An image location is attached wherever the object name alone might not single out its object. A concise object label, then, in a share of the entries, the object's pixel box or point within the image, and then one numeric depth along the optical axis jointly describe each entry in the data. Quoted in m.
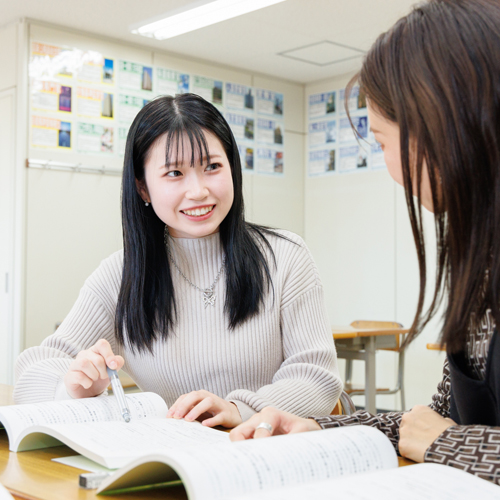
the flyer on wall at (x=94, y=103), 4.49
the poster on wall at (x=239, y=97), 5.31
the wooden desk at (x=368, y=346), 4.11
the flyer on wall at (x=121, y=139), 4.69
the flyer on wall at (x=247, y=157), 5.39
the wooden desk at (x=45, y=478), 0.76
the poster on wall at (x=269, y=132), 5.52
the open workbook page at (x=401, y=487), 0.63
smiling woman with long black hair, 1.51
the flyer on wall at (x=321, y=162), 5.70
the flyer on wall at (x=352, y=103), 5.40
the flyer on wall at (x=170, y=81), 4.91
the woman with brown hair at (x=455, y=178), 0.81
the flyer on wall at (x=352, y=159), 5.48
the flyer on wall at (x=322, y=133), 5.68
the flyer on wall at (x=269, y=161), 5.52
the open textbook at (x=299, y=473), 0.65
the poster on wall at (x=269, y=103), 5.54
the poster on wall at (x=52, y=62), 4.30
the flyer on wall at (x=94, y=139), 4.50
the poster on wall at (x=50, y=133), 4.30
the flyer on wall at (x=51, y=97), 4.30
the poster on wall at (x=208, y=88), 5.12
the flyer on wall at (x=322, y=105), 5.70
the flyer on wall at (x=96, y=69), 4.51
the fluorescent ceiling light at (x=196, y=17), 3.93
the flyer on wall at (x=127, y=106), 4.68
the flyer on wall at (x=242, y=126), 5.32
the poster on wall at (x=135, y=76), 4.70
